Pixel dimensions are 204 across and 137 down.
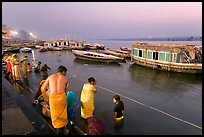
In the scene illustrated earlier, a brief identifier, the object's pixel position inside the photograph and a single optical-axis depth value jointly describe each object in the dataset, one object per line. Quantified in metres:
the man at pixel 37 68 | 18.96
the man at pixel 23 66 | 15.12
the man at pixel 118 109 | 6.73
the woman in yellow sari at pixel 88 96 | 6.17
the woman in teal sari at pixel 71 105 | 5.60
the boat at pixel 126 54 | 39.77
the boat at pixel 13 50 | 45.62
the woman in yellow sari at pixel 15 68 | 11.51
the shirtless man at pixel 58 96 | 4.46
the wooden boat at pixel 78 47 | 63.78
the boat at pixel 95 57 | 31.80
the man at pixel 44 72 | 15.58
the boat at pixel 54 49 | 60.56
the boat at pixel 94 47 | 66.15
